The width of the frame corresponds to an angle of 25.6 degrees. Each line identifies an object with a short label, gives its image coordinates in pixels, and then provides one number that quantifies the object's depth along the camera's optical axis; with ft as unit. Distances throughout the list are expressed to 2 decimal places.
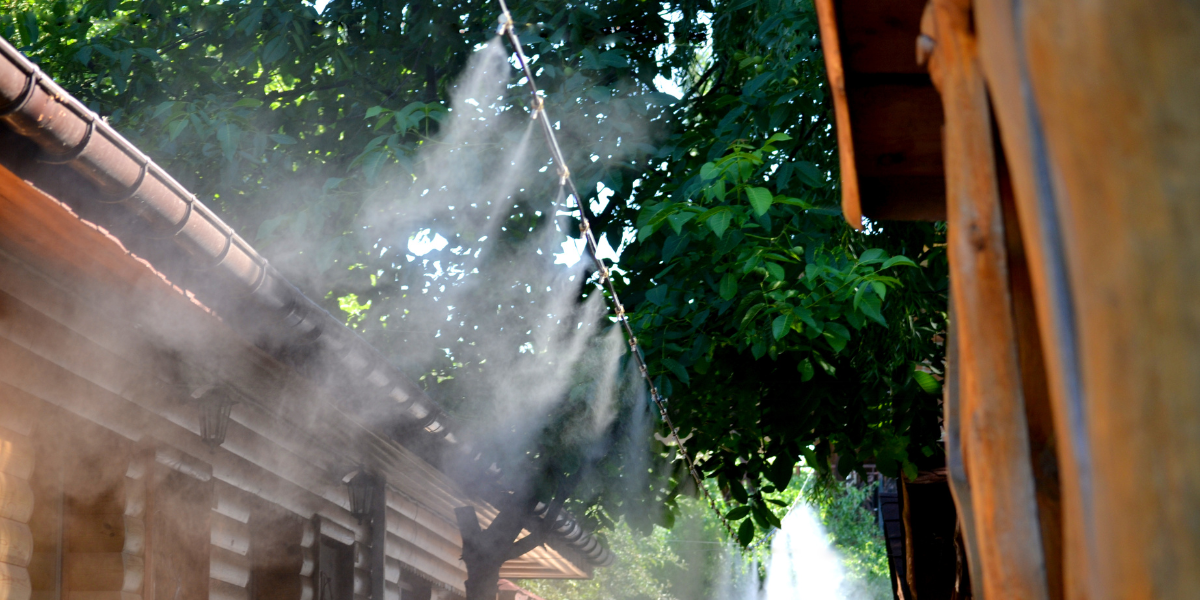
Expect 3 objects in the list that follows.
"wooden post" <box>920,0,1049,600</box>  18.69
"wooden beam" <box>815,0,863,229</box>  27.28
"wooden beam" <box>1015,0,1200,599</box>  12.08
